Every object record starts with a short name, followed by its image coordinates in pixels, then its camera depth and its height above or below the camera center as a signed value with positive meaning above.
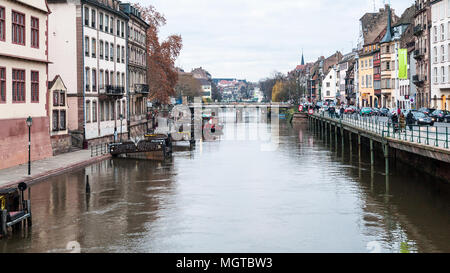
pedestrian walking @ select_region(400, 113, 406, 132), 42.44 -0.70
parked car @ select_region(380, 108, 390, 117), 77.40 +0.30
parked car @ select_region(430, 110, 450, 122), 56.62 -0.12
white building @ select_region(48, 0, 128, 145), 54.28 +5.29
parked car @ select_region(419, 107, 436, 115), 60.01 +0.41
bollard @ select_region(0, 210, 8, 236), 21.59 -3.75
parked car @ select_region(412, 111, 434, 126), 53.99 -0.46
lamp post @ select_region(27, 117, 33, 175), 35.69 -0.22
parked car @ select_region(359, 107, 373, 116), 84.41 +0.49
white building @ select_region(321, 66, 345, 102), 178.20 +9.01
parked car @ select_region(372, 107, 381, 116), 79.00 +0.32
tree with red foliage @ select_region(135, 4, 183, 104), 92.62 +9.32
